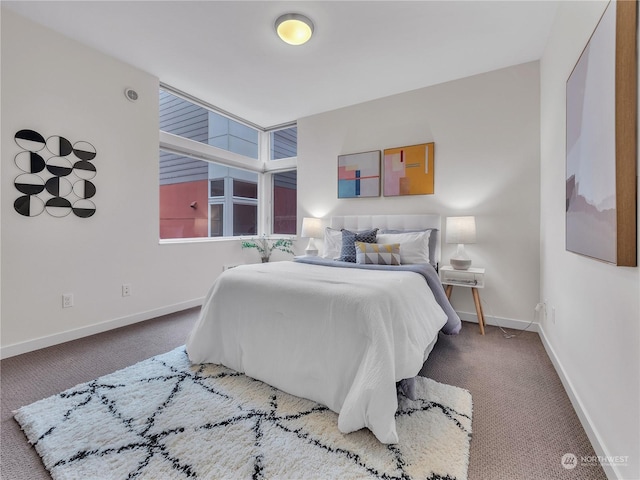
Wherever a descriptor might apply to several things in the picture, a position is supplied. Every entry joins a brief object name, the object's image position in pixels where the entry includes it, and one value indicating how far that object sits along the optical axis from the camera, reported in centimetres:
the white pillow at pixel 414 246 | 278
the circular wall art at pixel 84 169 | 258
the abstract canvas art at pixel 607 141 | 101
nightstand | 276
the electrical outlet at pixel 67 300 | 252
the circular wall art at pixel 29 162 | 224
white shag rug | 118
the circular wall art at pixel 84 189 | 258
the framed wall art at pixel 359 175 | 363
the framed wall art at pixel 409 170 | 330
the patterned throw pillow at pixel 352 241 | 294
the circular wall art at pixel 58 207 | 241
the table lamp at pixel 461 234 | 284
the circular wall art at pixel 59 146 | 242
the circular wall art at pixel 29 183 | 224
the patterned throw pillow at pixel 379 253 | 264
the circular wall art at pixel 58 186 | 241
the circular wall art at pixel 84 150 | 257
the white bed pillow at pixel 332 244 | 330
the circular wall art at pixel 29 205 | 225
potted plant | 441
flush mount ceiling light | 223
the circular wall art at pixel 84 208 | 258
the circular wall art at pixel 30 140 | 224
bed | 137
